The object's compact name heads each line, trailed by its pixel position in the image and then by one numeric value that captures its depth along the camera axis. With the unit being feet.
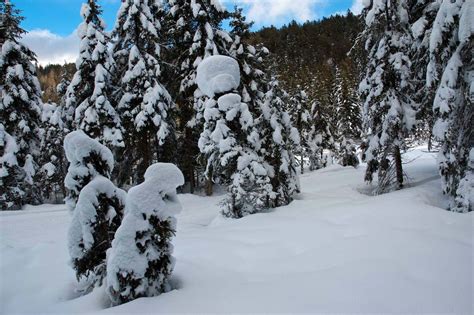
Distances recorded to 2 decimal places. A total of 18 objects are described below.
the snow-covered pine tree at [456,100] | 31.14
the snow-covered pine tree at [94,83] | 54.90
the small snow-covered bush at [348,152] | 114.11
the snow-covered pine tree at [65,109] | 66.99
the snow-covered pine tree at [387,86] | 42.34
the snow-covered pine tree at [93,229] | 16.14
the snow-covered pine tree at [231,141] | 33.22
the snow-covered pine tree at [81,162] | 16.98
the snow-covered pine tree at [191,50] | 57.88
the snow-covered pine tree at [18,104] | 62.04
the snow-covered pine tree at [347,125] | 114.93
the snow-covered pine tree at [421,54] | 40.86
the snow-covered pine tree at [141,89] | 56.70
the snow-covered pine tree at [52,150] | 79.30
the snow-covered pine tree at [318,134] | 116.16
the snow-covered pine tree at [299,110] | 104.83
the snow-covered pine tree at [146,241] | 14.05
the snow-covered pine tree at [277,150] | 40.42
